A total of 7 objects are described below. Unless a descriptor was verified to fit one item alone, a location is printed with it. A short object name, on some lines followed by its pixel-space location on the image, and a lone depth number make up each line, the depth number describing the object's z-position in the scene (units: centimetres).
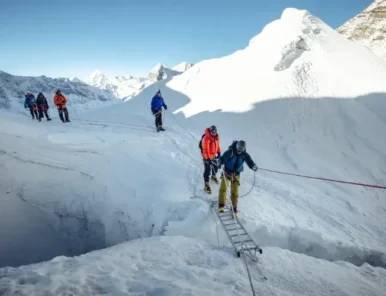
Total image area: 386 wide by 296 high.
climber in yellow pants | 771
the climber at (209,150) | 909
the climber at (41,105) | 1675
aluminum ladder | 620
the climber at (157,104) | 1541
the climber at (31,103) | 1717
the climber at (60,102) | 1666
